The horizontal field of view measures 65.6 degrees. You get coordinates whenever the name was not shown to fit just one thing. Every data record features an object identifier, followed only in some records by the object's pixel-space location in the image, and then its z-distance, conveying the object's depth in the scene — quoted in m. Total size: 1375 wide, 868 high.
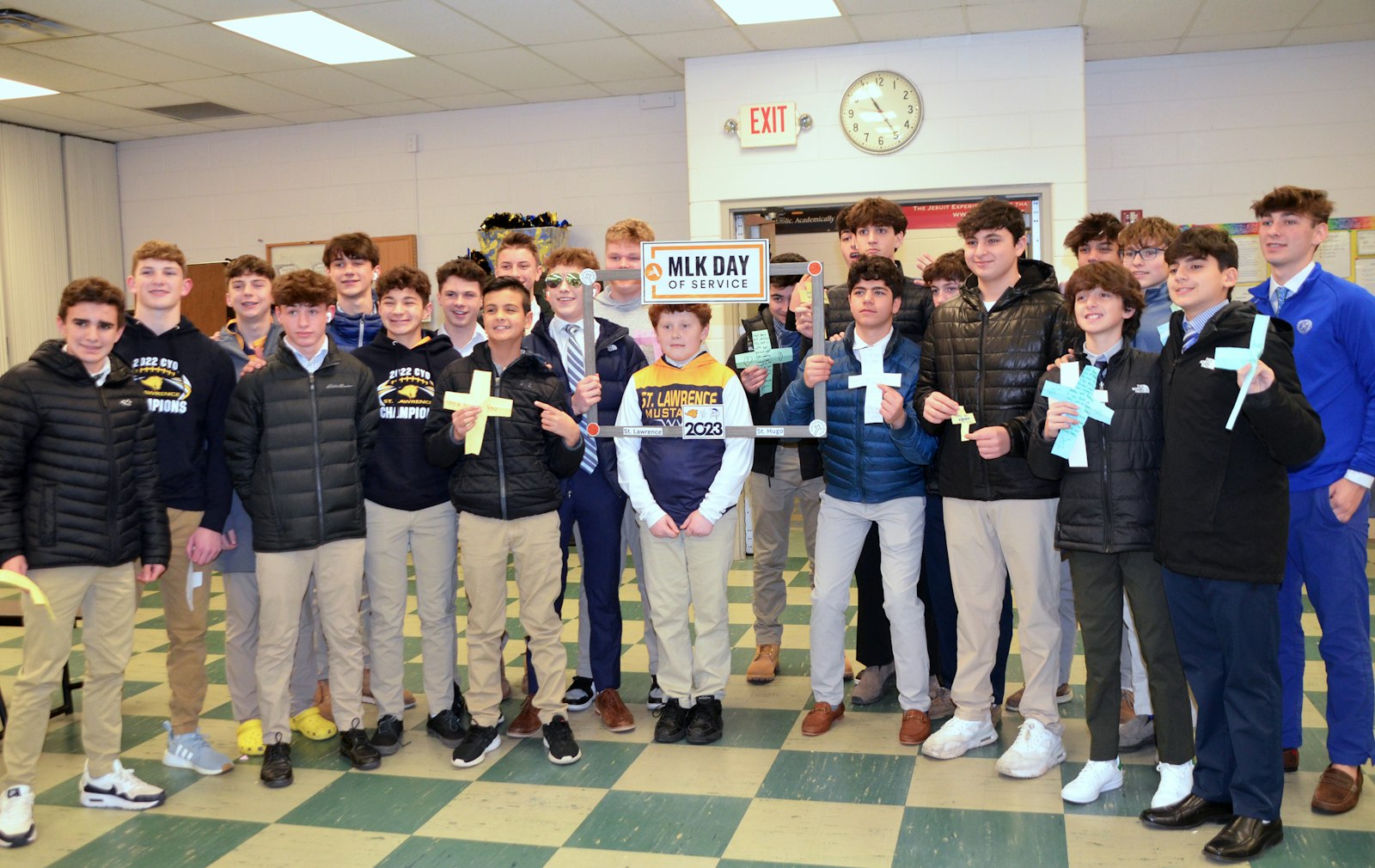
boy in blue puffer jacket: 3.71
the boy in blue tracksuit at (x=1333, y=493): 3.17
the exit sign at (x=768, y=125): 7.20
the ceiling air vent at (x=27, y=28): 5.98
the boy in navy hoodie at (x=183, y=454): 3.70
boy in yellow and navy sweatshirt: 3.83
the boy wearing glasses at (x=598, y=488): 4.07
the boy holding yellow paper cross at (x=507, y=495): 3.77
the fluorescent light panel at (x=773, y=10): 6.21
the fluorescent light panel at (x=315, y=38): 6.27
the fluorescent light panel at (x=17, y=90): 7.50
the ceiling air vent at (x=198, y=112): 8.32
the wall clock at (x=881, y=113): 7.04
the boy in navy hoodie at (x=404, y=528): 3.89
